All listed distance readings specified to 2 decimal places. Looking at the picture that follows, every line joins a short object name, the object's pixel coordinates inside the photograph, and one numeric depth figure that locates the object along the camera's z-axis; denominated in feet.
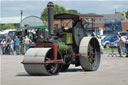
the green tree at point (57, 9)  508.53
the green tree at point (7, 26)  426.92
